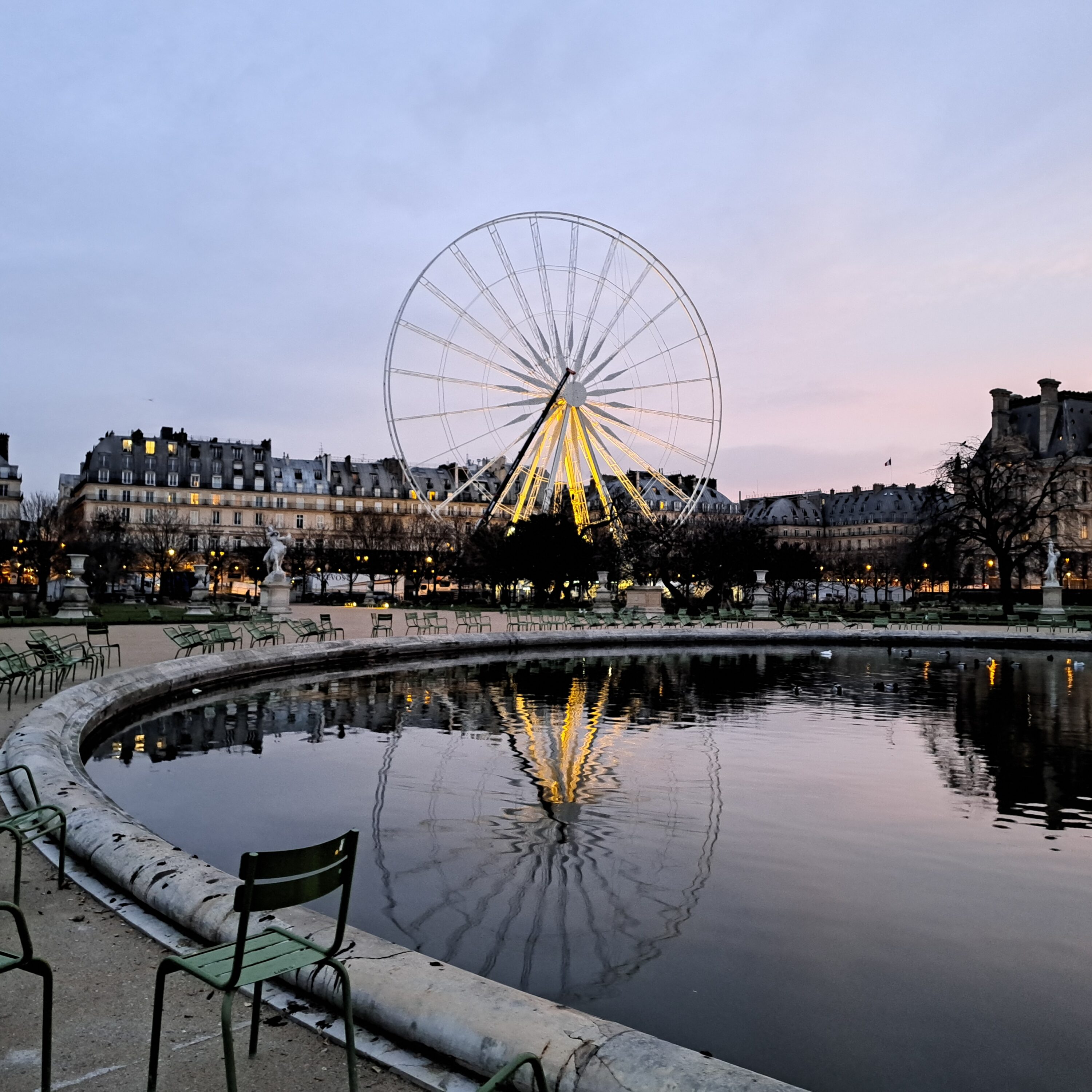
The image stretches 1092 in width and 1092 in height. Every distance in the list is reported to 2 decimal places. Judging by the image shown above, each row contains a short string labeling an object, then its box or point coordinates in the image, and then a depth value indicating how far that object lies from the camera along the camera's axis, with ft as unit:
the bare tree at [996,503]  154.30
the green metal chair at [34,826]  17.33
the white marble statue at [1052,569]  151.33
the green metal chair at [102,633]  57.82
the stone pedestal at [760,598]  150.41
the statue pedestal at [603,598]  146.92
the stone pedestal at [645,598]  151.74
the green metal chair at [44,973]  10.95
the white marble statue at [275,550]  114.01
